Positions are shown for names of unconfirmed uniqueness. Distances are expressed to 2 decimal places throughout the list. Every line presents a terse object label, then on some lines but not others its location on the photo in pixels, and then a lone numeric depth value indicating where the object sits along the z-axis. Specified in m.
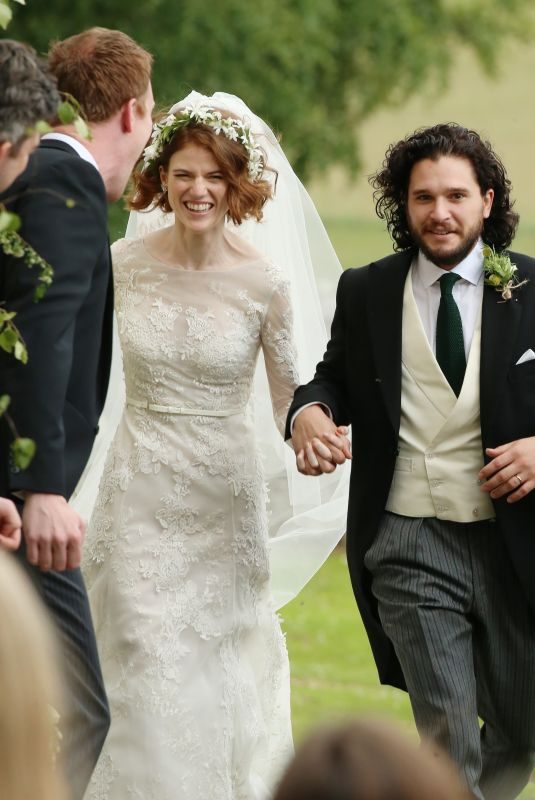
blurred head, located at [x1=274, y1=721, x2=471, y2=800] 4.41
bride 12.02
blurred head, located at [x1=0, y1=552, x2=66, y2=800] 4.61
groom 10.81
